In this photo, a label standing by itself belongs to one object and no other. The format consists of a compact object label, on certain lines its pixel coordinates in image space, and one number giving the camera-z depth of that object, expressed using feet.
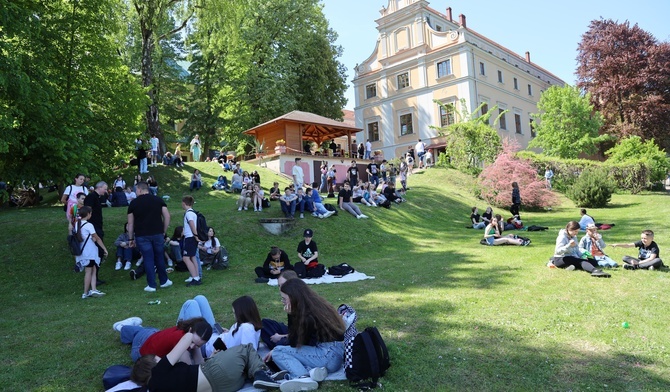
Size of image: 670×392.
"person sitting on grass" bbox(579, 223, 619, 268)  31.42
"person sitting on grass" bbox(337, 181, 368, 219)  57.82
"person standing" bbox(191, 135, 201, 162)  94.99
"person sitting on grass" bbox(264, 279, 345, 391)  14.94
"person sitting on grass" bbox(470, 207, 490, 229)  60.13
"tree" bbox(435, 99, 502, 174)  99.73
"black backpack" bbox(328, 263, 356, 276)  32.63
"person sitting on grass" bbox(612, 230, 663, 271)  28.94
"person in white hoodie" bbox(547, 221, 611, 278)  29.40
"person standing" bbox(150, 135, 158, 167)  81.10
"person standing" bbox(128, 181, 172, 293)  28.22
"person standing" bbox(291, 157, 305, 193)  66.23
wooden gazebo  89.92
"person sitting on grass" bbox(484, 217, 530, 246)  43.37
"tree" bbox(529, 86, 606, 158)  124.16
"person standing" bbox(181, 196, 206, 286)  30.63
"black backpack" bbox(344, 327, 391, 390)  13.92
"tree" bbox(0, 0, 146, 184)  41.50
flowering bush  82.17
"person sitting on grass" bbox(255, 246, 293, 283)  32.10
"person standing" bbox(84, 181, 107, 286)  30.99
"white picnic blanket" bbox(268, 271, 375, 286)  30.81
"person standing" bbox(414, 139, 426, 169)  108.06
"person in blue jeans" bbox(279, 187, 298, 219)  50.55
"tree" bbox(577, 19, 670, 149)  123.85
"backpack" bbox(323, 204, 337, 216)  55.45
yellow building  131.54
